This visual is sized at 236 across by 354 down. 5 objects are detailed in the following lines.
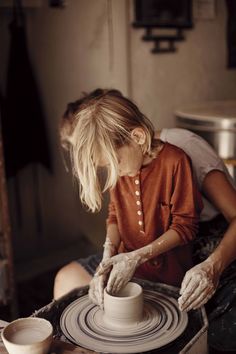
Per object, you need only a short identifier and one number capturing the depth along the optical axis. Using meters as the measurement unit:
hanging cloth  2.93
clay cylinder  1.28
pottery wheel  1.22
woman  1.33
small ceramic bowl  1.06
